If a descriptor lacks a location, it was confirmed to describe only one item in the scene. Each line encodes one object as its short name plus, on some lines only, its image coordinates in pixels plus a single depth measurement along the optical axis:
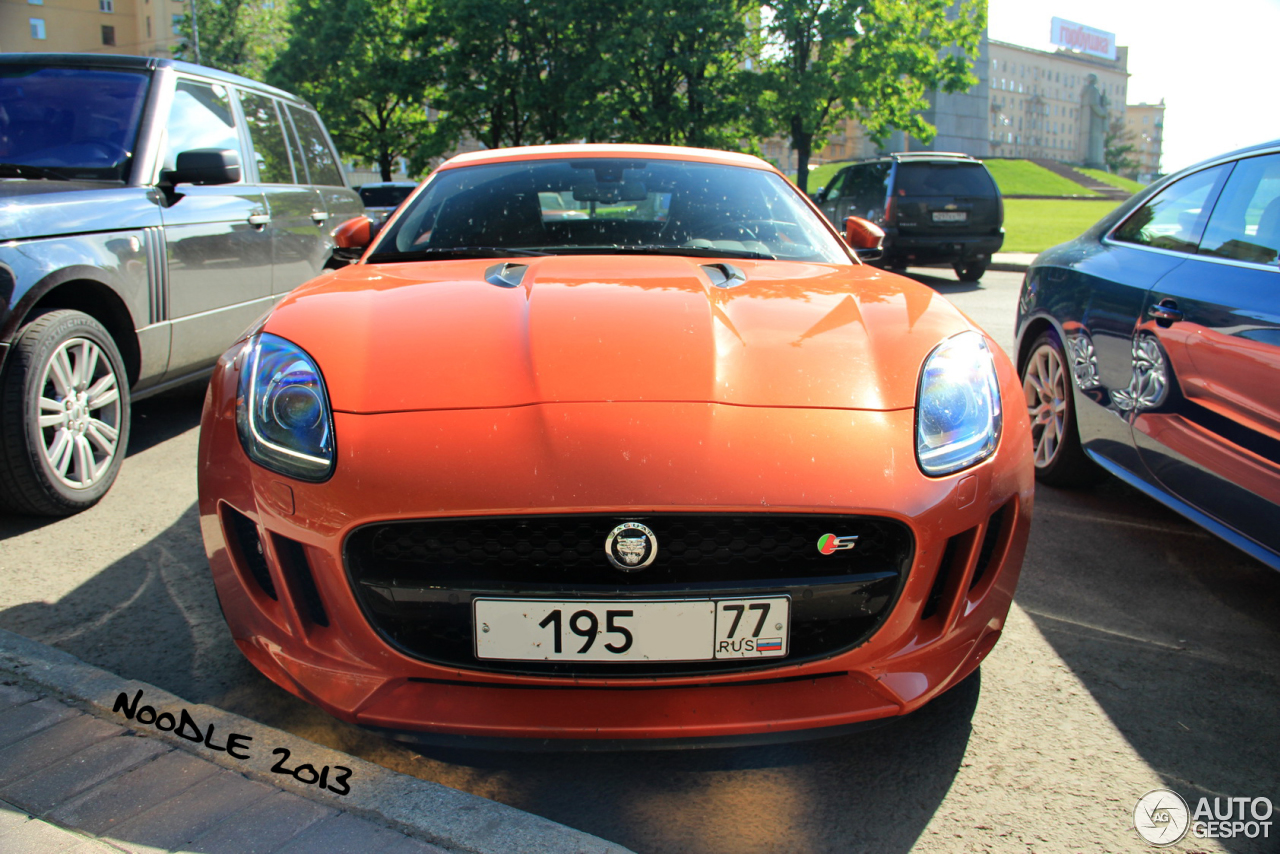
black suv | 13.13
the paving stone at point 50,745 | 1.95
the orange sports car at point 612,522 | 1.77
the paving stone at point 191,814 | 1.74
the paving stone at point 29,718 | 2.07
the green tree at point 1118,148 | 126.31
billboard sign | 127.12
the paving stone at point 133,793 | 1.80
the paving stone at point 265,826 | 1.72
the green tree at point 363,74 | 34.03
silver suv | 3.44
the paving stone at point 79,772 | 1.86
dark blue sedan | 2.68
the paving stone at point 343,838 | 1.71
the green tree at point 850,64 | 27.39
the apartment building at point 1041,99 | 115.31
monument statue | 102.06
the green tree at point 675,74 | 27.58
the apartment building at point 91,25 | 60.97
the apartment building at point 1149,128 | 162.62
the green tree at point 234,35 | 48.16
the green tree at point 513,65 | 29.94
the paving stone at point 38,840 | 1.71
